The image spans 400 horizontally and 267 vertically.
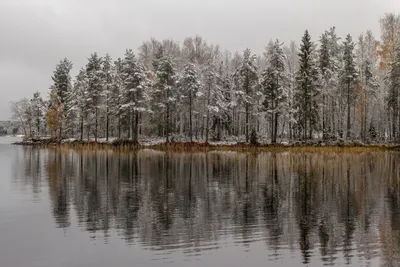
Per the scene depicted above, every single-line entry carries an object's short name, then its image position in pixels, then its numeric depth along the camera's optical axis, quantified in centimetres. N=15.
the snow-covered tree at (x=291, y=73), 7150
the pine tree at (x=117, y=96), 7694
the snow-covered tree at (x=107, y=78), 8212
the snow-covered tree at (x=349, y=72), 6669
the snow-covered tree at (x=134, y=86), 7394
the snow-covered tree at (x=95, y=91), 8181
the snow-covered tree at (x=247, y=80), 7100
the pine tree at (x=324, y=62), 6919
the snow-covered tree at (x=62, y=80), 10175
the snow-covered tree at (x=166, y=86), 7350
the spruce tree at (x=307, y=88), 6538
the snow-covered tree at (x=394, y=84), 6321
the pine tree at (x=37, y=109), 11238
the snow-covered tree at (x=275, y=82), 6781
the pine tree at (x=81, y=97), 8275
